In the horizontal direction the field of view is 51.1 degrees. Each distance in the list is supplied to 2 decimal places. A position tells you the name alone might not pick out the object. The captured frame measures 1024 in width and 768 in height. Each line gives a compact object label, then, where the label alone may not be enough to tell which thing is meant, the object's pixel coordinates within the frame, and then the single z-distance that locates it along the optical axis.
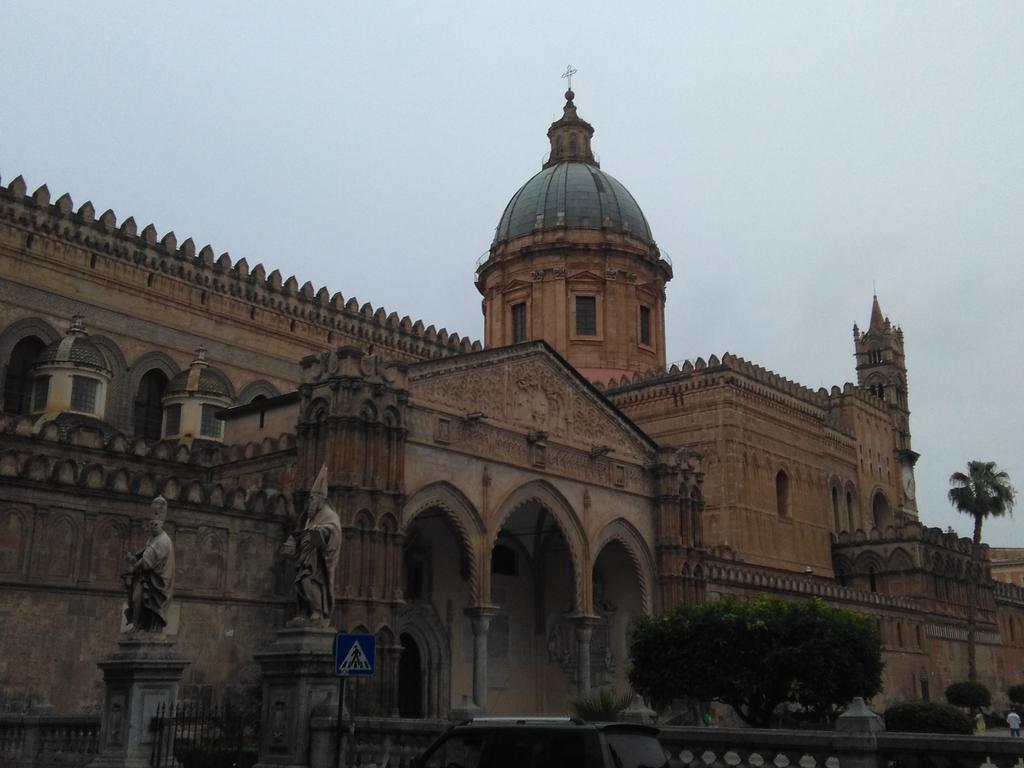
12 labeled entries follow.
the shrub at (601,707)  21.34
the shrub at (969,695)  46.00
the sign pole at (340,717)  11.96
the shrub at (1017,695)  50.25
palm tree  54.66
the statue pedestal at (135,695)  13.85
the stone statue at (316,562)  14.62
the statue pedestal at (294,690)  13.69
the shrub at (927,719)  31.52
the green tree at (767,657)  25.80
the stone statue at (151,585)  14.65
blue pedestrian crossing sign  12.06
